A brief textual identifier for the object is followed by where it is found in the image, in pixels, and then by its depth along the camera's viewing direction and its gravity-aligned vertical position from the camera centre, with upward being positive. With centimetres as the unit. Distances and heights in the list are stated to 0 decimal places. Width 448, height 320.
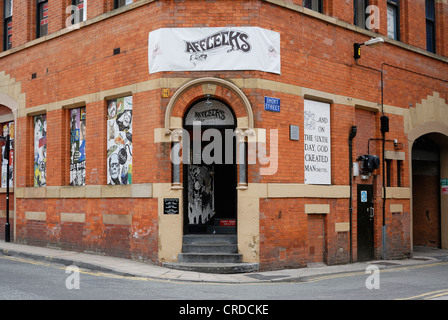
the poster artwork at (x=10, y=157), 1864 +110
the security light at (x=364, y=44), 1516 +399
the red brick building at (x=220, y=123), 1342 +178
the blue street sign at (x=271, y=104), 1350 +205
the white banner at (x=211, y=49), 1344 +339
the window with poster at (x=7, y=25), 1947 +583
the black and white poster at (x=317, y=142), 1473 +121
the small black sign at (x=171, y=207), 1324 -45
